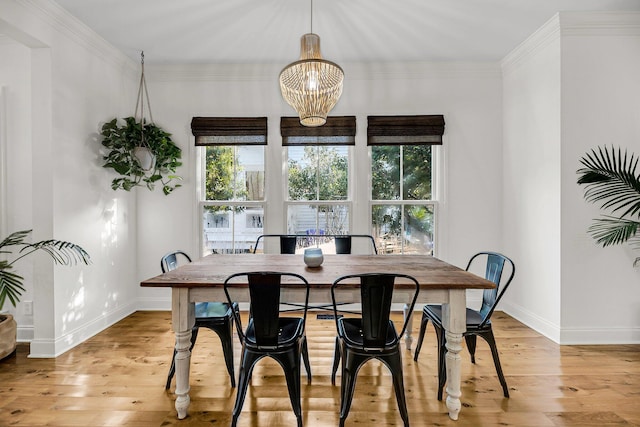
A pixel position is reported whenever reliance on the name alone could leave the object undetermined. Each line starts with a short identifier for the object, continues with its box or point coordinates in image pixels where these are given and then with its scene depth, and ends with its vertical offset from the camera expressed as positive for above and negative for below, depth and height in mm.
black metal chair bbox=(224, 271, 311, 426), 1753 -701
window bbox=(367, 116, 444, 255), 3896 +163
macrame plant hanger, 3305 +594
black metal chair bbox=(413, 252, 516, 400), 2125 -710
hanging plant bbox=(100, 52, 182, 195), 3242 +628
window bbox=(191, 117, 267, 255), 3924 +169
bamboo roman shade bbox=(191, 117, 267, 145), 3803 +964
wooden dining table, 1899 -492
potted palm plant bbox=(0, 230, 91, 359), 2230 -385
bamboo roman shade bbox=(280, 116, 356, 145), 3766 +921
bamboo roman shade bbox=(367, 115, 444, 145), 3771 +944
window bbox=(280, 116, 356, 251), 3891 +280
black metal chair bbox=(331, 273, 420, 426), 1730 -703
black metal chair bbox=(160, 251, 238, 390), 2184 -727
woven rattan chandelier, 2137 +854
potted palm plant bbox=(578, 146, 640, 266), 2570 +162
